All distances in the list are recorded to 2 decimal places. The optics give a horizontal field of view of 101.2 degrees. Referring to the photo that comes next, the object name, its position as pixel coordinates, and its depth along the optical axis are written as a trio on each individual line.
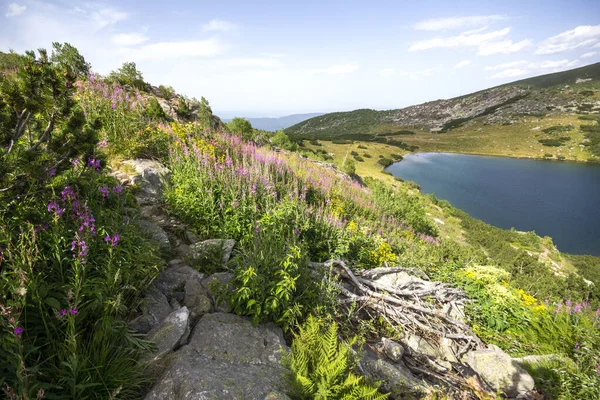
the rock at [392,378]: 3.14
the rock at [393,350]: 3.97
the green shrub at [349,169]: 27.14
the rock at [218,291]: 3.62
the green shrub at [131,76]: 18.02
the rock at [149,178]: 6.01
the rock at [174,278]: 3.80
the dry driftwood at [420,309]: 3.93
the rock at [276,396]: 2.45
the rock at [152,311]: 2.98
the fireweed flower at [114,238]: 2.58
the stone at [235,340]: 2.95
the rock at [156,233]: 4.26
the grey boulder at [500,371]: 3.82
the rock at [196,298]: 3.52
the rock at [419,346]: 4.33
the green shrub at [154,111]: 11.04
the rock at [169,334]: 2.68
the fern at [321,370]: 2.41
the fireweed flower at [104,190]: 3.62
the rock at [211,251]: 4.55
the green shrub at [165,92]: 20.95
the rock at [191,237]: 5.15
